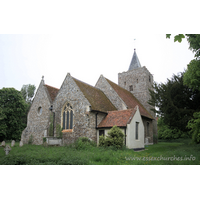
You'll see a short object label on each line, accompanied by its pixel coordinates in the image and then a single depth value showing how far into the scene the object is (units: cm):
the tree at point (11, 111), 2141
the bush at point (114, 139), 1332
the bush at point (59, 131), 1752
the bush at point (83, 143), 1384
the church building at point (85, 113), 1624
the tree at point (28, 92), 3859
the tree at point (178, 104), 1528
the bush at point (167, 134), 3594
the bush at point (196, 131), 918
